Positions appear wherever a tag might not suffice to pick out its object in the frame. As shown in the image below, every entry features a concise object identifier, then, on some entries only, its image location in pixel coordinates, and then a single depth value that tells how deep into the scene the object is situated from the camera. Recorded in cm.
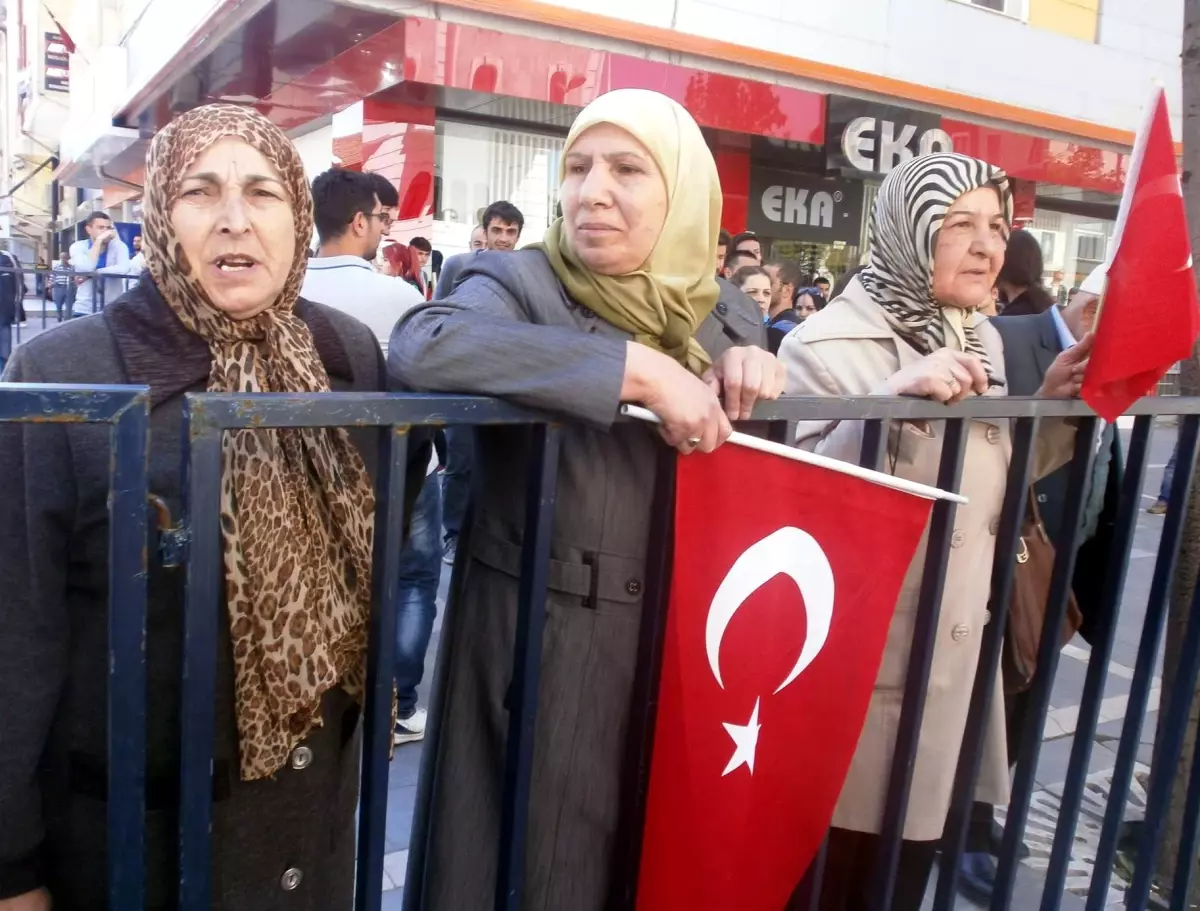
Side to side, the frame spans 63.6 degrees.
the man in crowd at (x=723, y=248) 628
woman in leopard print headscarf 141
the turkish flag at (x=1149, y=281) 191
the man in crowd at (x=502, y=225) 586
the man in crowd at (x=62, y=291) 1025
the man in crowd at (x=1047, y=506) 258
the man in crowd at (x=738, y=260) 582
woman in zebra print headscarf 204
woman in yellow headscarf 167
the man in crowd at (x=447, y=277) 268
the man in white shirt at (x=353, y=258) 362
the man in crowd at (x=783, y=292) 604
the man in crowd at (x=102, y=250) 1175
